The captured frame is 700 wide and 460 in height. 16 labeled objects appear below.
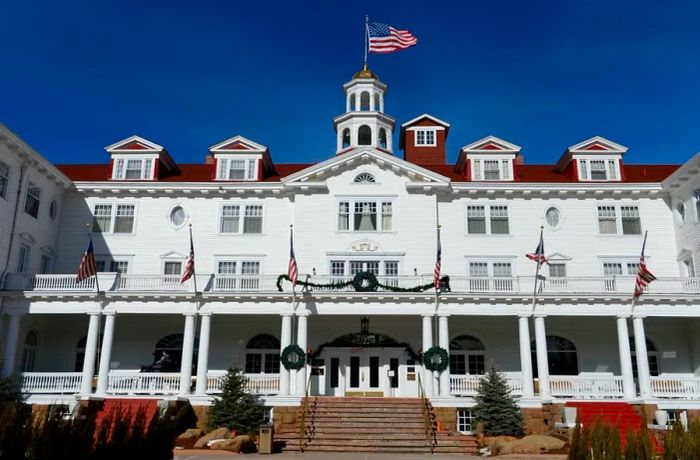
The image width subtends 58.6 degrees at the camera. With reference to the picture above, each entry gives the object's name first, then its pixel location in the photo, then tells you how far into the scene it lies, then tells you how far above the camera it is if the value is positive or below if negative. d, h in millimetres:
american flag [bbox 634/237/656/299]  26188 +4609
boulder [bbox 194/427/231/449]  22656 -1798
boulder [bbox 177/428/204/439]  23856 -1793
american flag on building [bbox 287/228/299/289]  27578 +4983
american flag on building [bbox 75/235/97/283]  26734 +4917
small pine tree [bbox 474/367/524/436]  25141 -781
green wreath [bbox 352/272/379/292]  28625 +4724
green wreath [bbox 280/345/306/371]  27188 +1250
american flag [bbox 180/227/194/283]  27328 +4914
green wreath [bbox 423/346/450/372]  27266 +1226
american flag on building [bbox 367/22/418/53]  37469 +20244
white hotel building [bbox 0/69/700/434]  28141 +5753
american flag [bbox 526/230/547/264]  26981 +5689
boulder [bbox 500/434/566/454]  21547 -1869
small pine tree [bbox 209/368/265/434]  25062 -876
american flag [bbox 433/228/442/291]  27688 +5049
